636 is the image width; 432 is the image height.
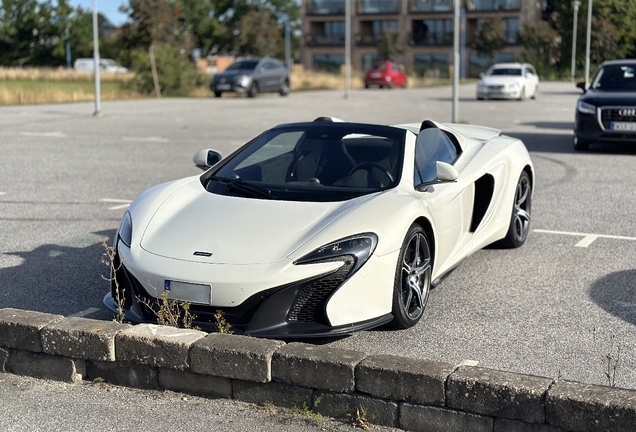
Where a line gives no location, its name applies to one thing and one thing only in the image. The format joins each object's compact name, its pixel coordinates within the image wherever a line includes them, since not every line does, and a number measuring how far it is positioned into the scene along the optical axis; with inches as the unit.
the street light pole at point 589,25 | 2043.3
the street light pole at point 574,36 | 2640.3
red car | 2037.4
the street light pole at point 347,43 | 1508.4
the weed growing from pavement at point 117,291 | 202.4
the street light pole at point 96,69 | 954.7
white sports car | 191.5
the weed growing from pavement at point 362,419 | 159.5
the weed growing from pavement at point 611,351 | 189.8
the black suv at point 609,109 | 568.1
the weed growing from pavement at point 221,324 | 188.2
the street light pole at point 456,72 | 800.9
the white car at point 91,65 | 3139.5
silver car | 1425.9
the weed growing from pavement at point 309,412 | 161.9
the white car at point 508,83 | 1366.9
